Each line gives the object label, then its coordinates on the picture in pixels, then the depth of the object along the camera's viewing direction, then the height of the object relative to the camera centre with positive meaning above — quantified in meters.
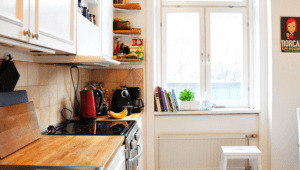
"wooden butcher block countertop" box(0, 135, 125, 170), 0.90 -0.31
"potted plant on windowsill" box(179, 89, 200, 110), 2.70 -0.19
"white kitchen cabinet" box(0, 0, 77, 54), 0.79 +0.29
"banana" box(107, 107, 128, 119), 1.97 -0.25
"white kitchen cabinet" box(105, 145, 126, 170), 1.11 -0.41
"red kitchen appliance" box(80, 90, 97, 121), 1.84 -0.15
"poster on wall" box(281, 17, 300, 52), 2.56 +0.61
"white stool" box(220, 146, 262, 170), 2.20 -0.68
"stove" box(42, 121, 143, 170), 1.45 -0.30
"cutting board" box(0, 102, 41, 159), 1.01 -0.20
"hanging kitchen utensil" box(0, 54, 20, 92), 1.14 +0.07
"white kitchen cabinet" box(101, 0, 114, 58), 2.10 +0.62
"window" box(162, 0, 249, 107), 2.90 +0.44
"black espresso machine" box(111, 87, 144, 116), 2.21 -0.15
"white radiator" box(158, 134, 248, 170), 2.64 -0.76
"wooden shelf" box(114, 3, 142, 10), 2.45 +0.92
